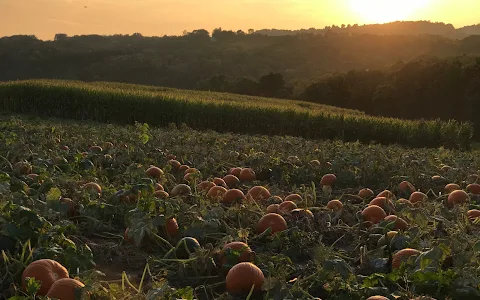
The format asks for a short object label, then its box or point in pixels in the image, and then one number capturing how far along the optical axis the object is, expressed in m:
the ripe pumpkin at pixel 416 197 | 5.20
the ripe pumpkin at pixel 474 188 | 5.77
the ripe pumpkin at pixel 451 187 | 5.69
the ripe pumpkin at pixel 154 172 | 5.62
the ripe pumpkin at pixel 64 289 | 2.40
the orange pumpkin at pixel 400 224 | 3.80
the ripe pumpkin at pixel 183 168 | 6.34
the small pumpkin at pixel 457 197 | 5.07
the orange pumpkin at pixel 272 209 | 4.31
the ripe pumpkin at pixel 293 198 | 4.82
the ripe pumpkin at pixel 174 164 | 6.58
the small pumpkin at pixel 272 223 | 3.83
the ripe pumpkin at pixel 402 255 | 3.04
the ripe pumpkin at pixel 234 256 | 3.10
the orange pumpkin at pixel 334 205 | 4.61
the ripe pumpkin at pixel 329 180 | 6.39
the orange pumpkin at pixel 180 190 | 4.96
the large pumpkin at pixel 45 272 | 2.56
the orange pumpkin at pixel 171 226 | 3.78
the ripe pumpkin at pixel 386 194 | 4.97
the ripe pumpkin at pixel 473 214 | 4.30
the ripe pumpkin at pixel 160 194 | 4.45
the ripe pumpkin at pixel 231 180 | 6.08
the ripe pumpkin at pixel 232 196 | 4.79
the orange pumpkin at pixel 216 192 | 4.89
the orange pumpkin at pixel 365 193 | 5.44
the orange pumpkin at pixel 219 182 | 5.68
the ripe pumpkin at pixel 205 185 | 5.33
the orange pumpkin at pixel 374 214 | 4.27
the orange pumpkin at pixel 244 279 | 2.81
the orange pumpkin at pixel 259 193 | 5.00
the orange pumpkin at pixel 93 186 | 4.58
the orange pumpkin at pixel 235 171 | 6.58
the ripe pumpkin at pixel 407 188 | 5.88
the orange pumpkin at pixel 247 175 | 6.43
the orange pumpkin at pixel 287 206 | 4.33
